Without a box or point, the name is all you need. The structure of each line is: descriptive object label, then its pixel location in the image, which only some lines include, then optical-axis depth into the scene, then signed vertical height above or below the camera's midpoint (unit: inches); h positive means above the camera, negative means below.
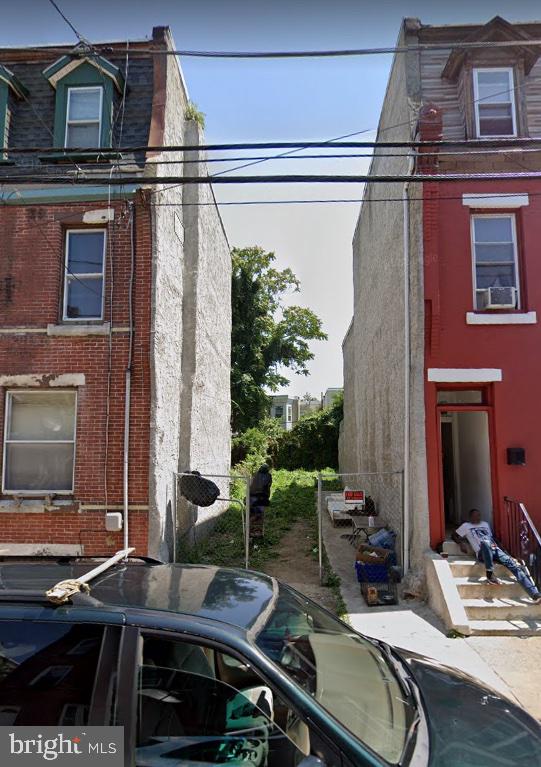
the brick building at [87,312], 319.3 +89.1
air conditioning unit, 330.3 +96.6
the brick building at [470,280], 320.2 +110.7
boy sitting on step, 272.7 -62.7
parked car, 80.3 -42.3
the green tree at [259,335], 1026.7 +248.1
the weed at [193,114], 442.3 +294.2
